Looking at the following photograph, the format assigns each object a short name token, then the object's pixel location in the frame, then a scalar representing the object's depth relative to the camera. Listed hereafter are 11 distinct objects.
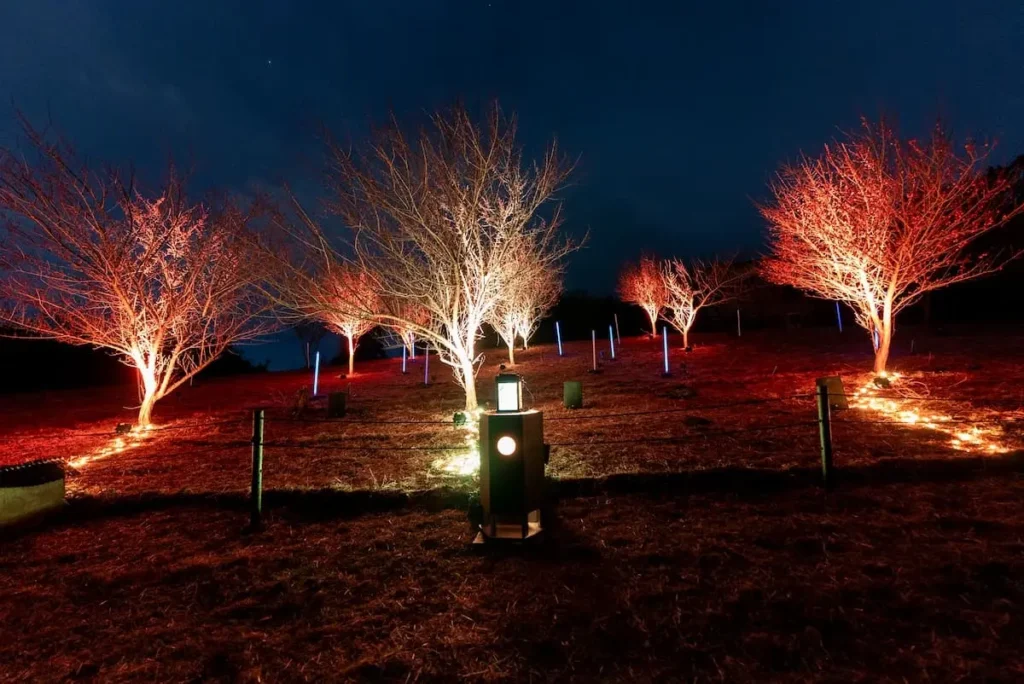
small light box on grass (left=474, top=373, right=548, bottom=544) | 4.11
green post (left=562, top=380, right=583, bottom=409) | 10.59
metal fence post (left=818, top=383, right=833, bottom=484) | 5.19
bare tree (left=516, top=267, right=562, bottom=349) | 19.92
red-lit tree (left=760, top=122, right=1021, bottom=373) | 10.59
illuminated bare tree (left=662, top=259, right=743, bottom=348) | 22.28
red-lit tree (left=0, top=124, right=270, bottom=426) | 9.65
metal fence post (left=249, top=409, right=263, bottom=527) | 4.85
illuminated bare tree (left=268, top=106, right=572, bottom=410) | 9.26
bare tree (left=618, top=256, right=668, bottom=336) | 25.89
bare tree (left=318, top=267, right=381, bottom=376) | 9.73
